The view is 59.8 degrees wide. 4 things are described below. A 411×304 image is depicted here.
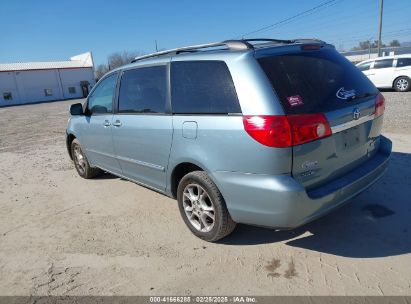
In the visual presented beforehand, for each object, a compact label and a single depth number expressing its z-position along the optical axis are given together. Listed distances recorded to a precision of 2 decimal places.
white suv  14.90
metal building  41.59
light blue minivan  2.83
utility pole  27.45
